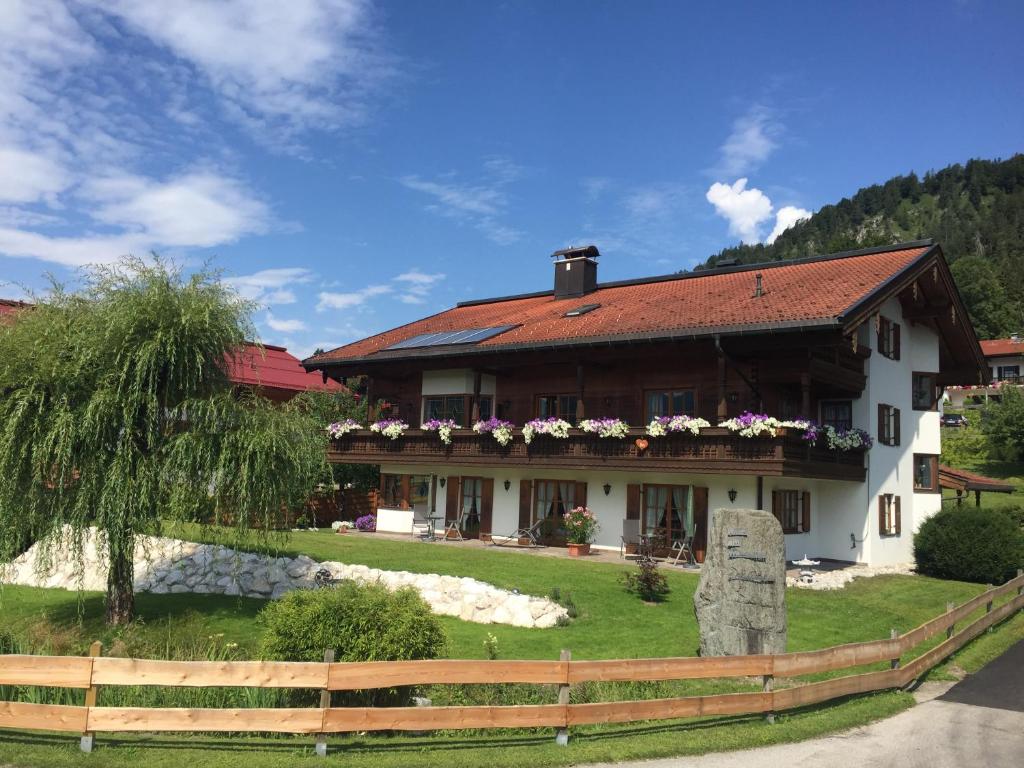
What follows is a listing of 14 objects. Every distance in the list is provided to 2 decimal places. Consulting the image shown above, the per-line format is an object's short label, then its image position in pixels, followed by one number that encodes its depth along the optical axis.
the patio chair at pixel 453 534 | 24.36
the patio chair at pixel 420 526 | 25.56
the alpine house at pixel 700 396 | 19.73
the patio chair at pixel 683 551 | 19.94
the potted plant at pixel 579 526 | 21.53
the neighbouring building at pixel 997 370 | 70.94
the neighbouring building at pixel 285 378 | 39.16
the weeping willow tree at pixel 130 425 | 11.29
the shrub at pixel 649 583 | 15.31
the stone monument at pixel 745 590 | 10.73
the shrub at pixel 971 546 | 20.73
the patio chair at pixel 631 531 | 20.39
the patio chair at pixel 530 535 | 23.24
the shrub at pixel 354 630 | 8.74
